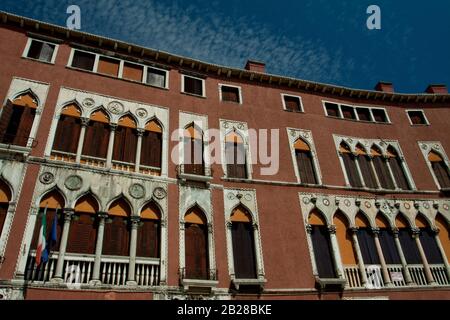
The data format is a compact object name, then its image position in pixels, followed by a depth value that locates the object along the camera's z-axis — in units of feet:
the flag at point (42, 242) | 30.25
